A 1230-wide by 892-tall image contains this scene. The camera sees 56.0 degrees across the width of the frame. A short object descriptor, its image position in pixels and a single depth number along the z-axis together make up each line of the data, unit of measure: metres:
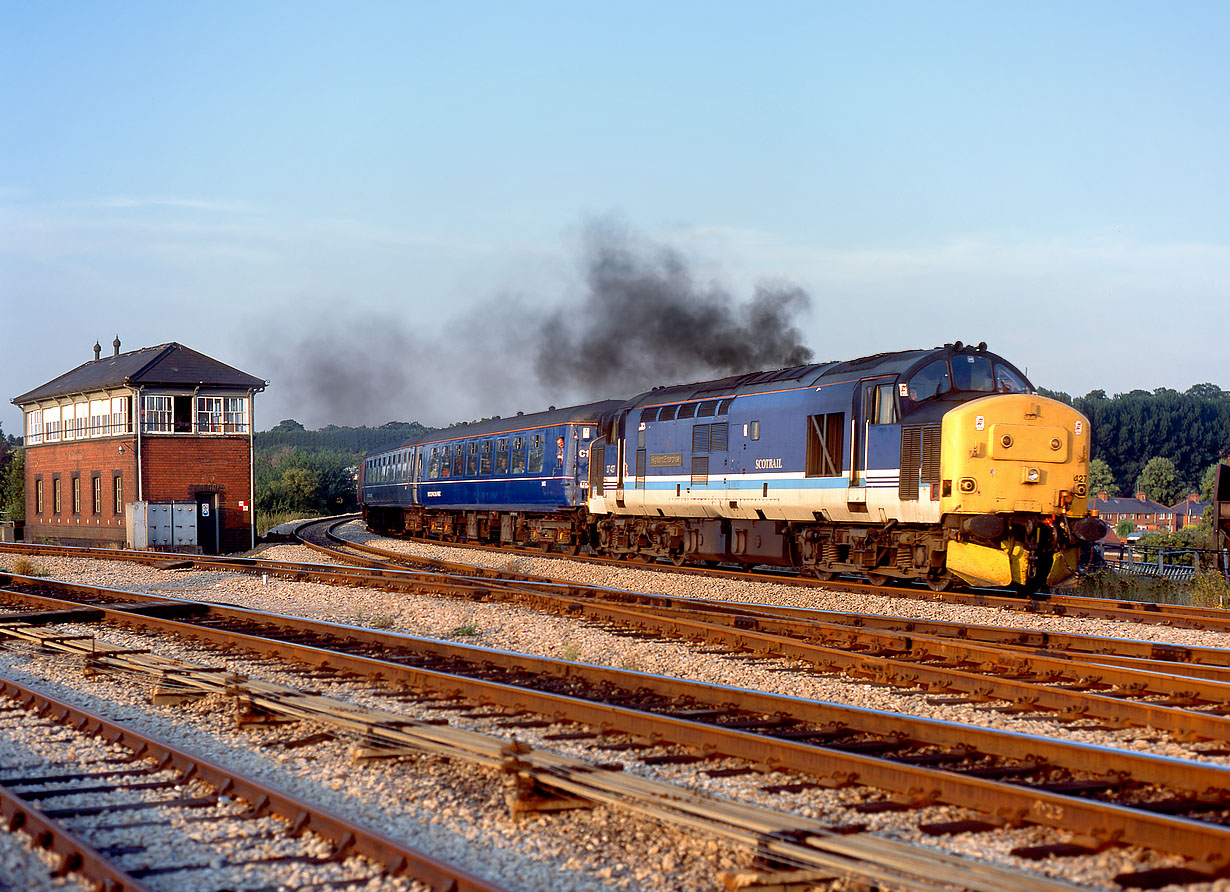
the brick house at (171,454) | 38.53
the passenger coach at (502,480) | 27.53
